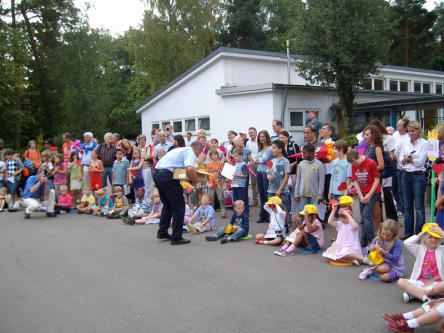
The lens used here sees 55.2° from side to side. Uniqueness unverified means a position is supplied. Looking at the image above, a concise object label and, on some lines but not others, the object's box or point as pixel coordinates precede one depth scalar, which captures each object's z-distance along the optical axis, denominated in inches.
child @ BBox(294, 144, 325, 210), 302.4
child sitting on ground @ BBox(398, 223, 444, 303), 179.9
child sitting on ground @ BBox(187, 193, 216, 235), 347.7
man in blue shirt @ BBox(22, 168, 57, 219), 467.5
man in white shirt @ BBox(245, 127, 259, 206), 443.5
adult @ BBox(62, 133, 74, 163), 551.9
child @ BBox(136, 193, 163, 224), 403.5
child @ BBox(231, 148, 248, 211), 381.4
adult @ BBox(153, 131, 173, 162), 478.6
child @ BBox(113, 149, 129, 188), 484.1
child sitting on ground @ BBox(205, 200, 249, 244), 311.4
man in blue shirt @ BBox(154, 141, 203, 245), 307.4
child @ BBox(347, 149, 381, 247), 269.3
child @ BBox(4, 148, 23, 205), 547.2
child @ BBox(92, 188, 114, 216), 458.6
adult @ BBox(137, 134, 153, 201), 477.8
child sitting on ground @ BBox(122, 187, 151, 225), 409.4
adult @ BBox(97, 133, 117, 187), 504.1
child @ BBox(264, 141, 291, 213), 335.5
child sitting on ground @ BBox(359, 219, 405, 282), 210.1
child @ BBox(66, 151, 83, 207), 502.0
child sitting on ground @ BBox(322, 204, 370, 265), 240.5
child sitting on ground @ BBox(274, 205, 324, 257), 267.6
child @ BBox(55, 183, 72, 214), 486.0
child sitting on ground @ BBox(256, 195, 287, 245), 295.8
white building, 754.2
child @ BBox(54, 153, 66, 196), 498.0
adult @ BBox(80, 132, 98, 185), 522.3
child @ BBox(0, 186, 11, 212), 531.2
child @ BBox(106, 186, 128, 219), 437.3
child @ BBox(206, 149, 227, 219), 413.1
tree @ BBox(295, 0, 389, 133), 718.5
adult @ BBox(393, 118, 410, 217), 322.7
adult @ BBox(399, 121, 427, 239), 280.1
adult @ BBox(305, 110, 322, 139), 422.9
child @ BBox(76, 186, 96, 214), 476.9
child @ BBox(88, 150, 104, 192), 493.0
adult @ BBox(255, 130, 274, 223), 371.9
